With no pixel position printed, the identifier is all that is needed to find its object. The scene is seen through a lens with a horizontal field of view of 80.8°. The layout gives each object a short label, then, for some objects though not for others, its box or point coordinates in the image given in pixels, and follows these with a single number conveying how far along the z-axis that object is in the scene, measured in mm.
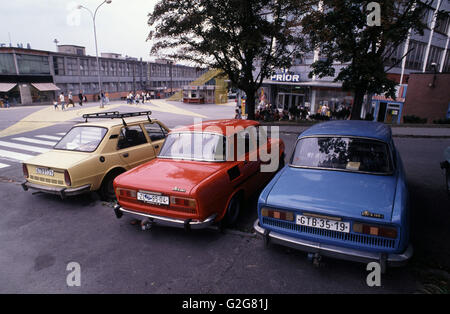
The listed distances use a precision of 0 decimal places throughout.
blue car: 2918
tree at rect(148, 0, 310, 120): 12523
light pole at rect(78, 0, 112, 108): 25500
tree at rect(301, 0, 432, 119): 9131
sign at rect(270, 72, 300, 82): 26380
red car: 3898
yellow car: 5246
